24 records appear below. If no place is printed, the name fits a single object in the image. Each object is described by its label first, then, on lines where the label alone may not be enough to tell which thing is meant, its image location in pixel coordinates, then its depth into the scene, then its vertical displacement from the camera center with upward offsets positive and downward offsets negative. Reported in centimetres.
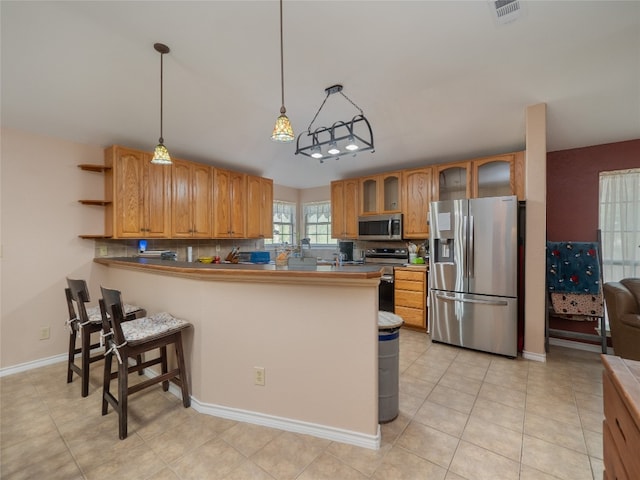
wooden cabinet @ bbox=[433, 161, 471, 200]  404 +84
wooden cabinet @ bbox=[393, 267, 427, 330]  390 -78
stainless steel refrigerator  304 -39
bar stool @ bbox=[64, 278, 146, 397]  236 -71
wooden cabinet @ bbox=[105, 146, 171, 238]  314 +52
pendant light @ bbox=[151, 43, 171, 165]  225 +69
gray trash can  196 -90
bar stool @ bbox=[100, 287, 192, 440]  185 -71
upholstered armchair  252 -71
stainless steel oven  425 -38
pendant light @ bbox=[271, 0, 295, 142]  173 +68
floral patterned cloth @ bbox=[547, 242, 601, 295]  311 -32
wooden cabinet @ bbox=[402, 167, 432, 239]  418 +58
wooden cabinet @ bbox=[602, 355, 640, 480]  75 -55
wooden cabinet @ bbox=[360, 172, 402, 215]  454 +77
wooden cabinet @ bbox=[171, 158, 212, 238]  368 +55
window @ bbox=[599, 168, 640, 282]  326 +18
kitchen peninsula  172 -70
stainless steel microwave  440 +20
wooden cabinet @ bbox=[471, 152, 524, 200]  353 +82
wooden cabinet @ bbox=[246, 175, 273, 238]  470 +56
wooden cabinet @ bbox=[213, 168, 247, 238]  420 +55
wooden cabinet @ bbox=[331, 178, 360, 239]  494 +55
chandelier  230 +89
